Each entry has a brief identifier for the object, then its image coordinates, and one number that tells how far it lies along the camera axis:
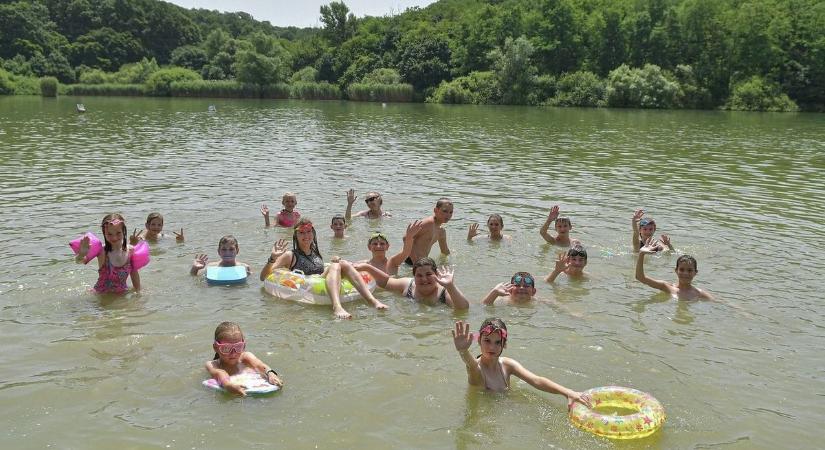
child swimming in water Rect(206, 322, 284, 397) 6.64
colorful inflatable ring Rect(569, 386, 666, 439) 5.76
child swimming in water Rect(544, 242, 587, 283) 10.27
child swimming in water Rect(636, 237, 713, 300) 9.59
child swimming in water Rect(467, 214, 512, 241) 12.73
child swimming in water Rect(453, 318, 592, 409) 6.41
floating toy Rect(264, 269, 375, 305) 9.13
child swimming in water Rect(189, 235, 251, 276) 10.30
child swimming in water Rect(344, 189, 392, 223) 14.59
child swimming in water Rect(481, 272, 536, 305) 9.20
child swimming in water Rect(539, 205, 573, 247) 12.53
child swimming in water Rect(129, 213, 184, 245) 12.34
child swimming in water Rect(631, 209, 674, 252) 11.96
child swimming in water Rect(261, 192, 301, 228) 13.95
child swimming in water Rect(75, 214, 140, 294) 8.95
